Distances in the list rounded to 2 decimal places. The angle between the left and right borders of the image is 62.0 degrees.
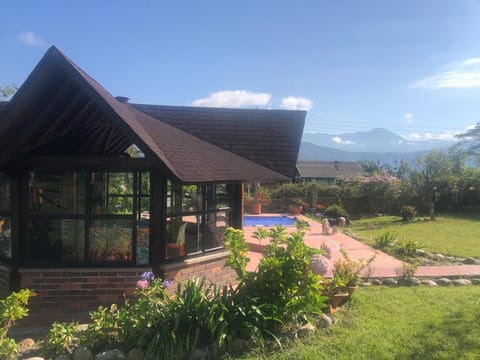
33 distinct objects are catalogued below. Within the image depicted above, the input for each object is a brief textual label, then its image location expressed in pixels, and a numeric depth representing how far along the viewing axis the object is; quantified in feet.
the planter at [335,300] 21.05
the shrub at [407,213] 67.92
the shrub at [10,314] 15.40
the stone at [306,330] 17.88
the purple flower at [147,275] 18.01
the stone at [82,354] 15.79
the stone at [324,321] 19.01
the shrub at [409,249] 37.99
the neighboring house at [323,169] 199.31
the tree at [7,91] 82.74
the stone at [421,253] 38.17
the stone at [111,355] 15.61
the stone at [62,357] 15.76
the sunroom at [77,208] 21.93
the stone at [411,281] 27.48
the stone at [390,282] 27.51
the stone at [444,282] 27.71
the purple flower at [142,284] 17.71
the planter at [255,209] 77.71
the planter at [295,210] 78.79
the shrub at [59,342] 16.16
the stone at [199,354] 15.89
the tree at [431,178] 71.87
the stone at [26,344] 16.97
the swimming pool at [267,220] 67.31
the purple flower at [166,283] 18.71
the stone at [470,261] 34.40
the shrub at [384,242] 42.87
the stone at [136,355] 15.75
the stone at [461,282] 27.78
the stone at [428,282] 27.37
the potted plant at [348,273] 22.29
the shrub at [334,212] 70.16
